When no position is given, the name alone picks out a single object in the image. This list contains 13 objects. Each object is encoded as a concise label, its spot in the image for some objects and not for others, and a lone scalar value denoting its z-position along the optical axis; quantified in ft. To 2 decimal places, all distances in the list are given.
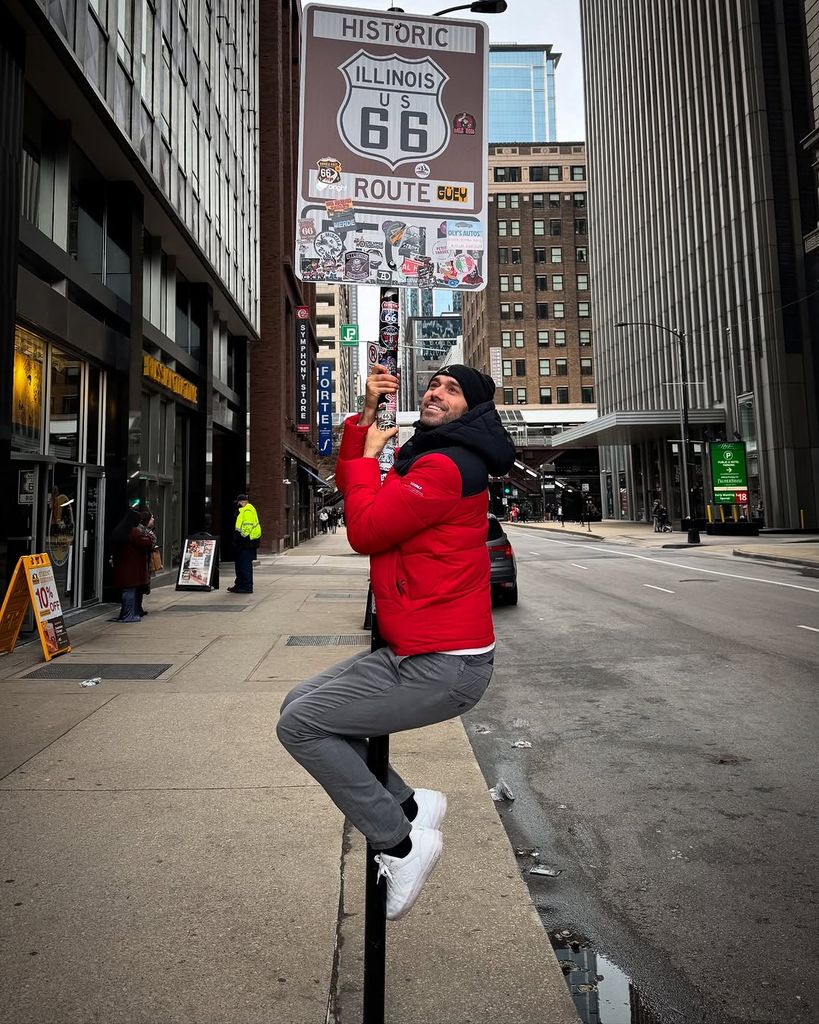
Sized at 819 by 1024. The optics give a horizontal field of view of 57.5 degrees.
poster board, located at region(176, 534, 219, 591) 51.98
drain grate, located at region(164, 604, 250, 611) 43.27
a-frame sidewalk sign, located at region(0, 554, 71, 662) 27.68
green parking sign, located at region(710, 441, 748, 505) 113.09
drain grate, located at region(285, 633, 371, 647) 31.19
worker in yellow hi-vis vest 49.52
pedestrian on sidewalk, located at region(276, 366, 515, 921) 7.32
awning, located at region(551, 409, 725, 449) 135.74
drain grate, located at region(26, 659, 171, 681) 25.17
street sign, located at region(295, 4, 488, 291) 13.26
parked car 42.42
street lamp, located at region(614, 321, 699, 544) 103.45
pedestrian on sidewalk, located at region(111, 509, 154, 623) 36.24
